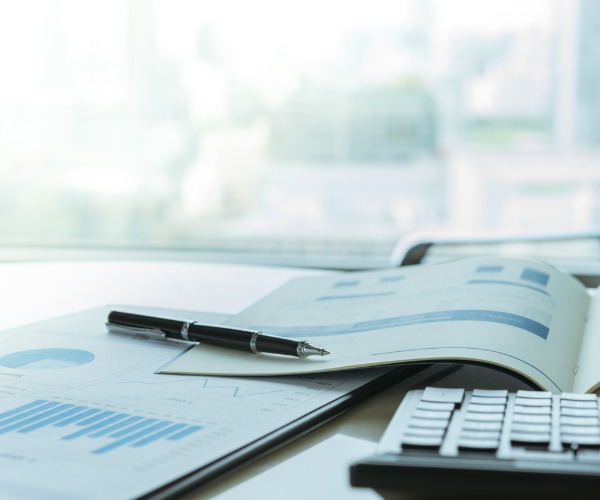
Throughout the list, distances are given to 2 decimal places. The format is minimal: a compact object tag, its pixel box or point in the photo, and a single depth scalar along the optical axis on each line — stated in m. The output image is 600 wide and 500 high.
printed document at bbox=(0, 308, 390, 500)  0.29
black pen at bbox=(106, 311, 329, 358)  0.45
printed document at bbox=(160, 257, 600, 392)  0.41
